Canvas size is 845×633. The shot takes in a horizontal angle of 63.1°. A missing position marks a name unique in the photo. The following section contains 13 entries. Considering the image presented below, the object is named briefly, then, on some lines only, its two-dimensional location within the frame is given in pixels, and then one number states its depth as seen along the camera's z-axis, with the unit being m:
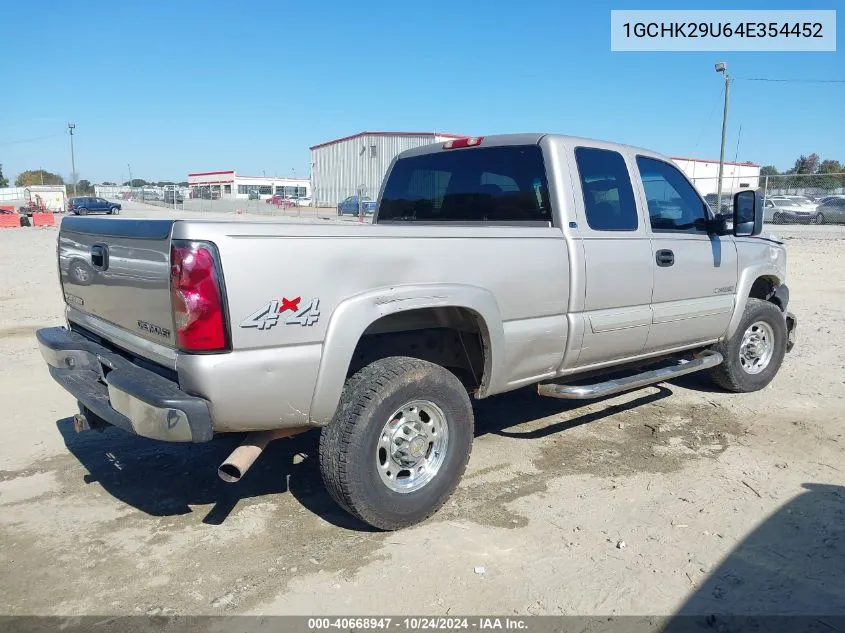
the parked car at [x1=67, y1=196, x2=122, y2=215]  41.97
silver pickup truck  2.87
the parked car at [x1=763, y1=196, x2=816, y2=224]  28.23
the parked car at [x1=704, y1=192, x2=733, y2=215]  28.17
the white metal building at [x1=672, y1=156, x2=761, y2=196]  42.26
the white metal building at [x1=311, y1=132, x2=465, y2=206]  45.31
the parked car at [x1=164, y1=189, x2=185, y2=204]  51.25
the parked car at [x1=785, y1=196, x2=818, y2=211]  28.63
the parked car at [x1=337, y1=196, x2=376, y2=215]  34.94
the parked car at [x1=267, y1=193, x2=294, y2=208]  46.74
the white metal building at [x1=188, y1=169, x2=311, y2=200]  70.56
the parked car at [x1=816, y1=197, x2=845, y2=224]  27.48
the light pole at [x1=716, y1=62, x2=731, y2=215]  22.14
